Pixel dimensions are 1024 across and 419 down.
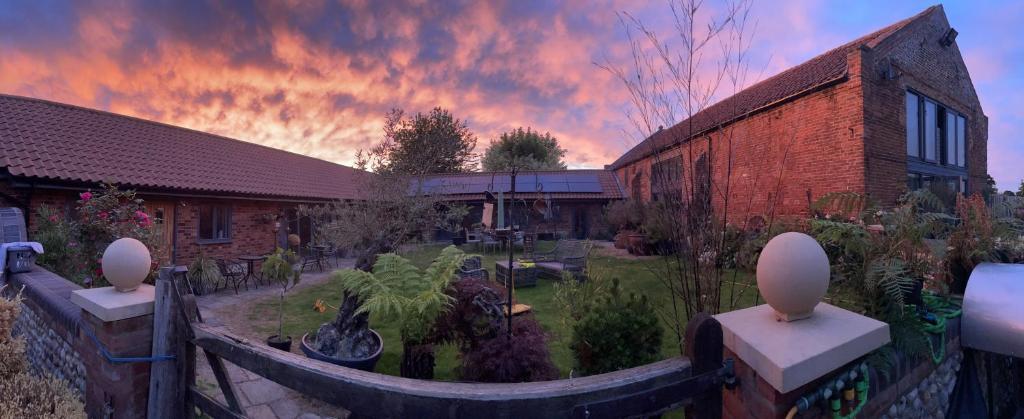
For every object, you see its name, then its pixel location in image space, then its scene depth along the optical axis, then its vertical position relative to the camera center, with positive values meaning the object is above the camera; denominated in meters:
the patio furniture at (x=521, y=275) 9.00 -1.41
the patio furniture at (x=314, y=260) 11.88 -1.45
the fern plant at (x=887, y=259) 2.65 -0.33
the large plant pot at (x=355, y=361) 3.95 -1.49
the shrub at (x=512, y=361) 3.16 -1.19
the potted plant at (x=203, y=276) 8.82 -1.45
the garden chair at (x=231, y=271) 8.98 -1.42
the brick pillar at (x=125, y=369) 2.54 -1.04
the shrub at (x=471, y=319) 3.68 -0.98
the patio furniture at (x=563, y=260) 9.48 -1.28
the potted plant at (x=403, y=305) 3.77 -0.88
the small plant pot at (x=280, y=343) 4.58 -1.52
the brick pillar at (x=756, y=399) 1.60 -0.76
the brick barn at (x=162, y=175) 8.44 +0.87
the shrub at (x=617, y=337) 3.20 -1.00
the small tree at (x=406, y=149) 9.01 +1.47
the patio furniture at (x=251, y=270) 9.84 -1.47
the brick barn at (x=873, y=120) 9.27 +2.50
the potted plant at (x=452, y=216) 9.16 -0.09
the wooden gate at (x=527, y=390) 1.46 -0.69
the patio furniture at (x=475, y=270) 7.68 -1.18
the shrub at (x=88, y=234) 6.53 -0.42
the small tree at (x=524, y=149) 35.28 +5.64
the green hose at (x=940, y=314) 2.89 -0.80
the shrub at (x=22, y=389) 2.82 -1.39
